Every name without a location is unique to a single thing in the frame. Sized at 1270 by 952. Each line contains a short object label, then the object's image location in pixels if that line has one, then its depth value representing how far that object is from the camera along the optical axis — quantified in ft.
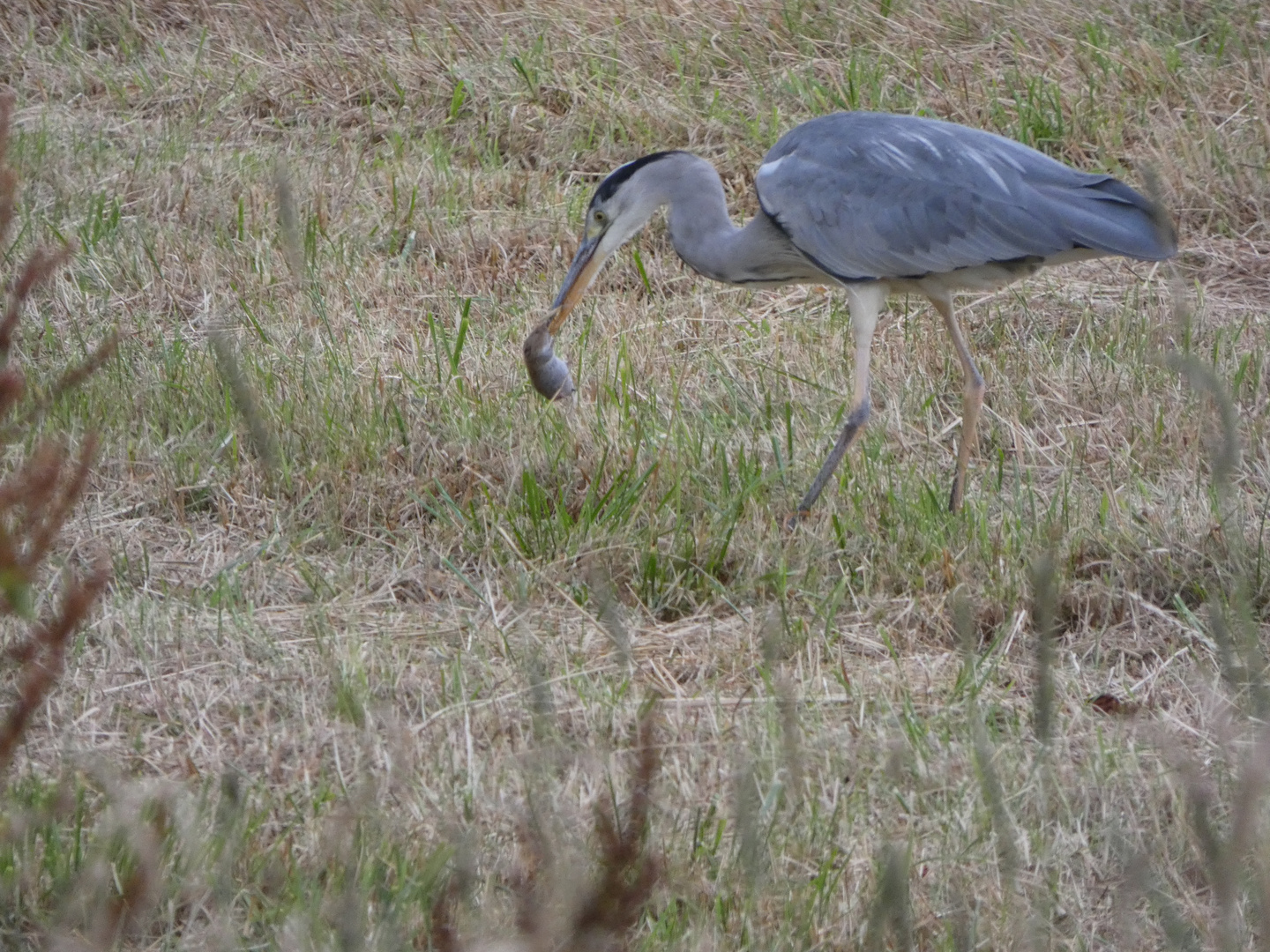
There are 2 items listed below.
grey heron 72.28
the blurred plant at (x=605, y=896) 38.22
